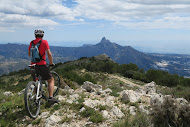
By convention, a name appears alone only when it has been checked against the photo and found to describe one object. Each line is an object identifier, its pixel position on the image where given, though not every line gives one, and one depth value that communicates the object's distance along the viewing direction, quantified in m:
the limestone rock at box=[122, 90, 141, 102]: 7.84
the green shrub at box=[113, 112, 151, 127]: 4.36
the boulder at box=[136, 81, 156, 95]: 11.37
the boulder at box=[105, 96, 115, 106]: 7.39
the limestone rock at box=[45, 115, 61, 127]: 5.31
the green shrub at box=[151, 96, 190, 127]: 4.45
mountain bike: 5.51
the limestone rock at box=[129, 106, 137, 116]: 6.22
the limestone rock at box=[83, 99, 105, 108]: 6.80
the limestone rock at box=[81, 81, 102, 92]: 11.15
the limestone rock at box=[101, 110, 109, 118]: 5.84
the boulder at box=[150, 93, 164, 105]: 4.89
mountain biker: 5.94
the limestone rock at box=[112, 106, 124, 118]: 5.95
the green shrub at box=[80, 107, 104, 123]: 5.38
